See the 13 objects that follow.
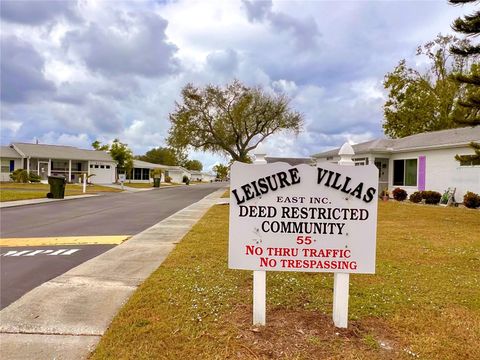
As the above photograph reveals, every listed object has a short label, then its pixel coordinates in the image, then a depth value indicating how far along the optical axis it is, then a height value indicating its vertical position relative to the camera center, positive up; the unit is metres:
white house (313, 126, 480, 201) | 20.03 +1.35
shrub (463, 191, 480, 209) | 17.95 -0.63
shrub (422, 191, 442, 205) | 20.73 -0.63
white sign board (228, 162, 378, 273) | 4.17 -0.38
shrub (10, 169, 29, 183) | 38.91 -0.41
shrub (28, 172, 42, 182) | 40.51 -0.56
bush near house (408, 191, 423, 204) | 21.69 -0.68
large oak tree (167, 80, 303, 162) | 37.62 +5.61
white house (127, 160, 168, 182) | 60.59 +0.46
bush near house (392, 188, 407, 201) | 23.59 -0.61
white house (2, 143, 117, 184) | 44.25 +1.27
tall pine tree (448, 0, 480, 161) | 11.78 +4.04
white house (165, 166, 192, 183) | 80.19 +0.49
